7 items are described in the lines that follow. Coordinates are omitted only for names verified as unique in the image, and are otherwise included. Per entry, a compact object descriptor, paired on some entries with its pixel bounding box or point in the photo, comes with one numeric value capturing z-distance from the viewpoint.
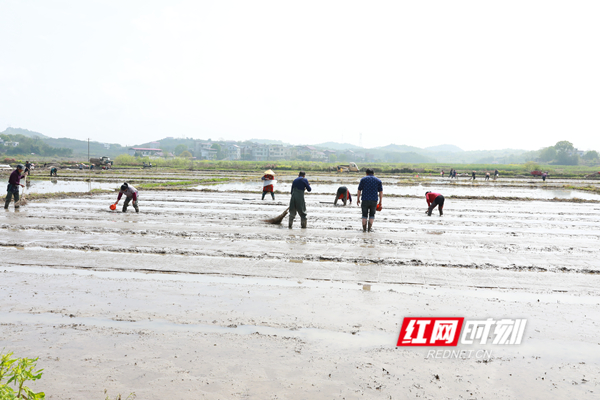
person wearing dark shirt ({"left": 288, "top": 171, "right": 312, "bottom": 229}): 12.48
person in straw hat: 21.23
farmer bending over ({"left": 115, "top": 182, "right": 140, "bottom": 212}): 15.42
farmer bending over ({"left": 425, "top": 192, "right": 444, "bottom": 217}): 16.53
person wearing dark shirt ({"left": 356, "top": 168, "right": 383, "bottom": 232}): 12.27
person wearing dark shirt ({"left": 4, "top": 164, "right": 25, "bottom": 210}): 15.71
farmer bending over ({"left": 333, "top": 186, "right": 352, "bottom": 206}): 19.98
